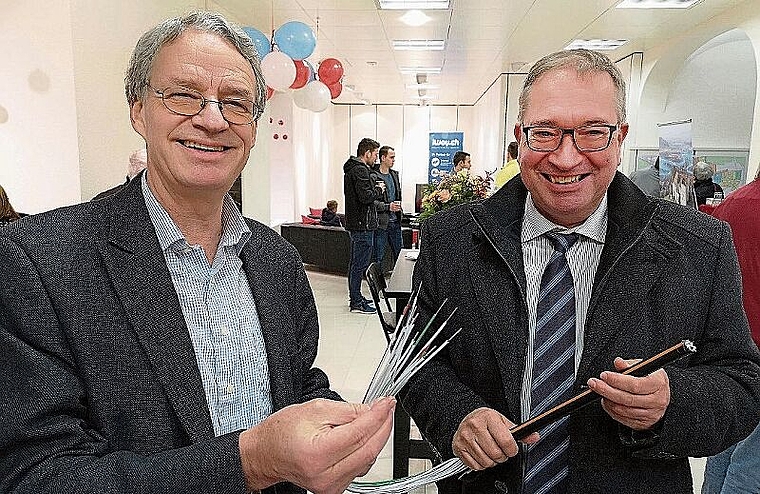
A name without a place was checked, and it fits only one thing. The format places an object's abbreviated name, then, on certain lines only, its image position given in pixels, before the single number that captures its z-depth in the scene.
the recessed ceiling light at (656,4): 5.47
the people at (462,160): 6.98
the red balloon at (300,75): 5.90
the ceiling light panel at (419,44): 6.95
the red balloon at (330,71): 6.74
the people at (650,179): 6.00
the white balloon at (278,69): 5.04
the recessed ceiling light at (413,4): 5.11
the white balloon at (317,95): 6.54
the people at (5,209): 2.75
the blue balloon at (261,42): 4.88
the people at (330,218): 8.85
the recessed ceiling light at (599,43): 7.44
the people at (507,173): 4.96
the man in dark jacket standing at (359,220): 6.29
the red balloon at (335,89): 7.01
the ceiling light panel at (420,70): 9.27
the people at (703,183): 6.04
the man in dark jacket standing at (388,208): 6.66
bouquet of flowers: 4.08
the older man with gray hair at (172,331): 0.77
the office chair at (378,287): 2.79
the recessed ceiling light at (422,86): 11.47
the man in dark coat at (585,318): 1.14
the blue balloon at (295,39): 5.18
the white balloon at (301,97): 6.56
